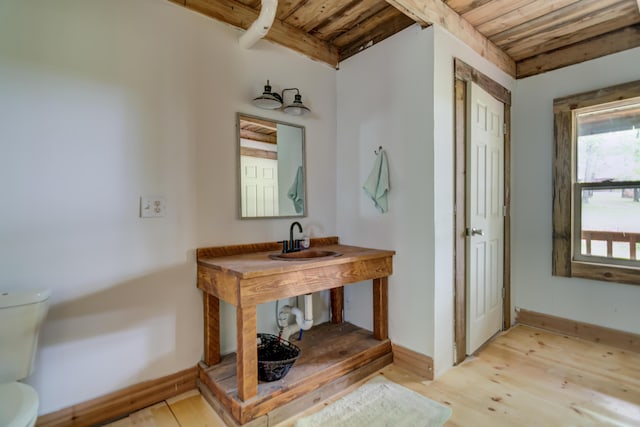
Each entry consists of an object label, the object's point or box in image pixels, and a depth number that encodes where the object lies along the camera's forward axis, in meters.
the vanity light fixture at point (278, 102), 2.13
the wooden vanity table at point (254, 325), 1.56
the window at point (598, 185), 2.43
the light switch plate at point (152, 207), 1.75
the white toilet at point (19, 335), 1.23
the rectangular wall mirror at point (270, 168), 2.16
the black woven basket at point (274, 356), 1.70
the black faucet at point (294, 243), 2.17
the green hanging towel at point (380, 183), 2.24
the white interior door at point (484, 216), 2.28
